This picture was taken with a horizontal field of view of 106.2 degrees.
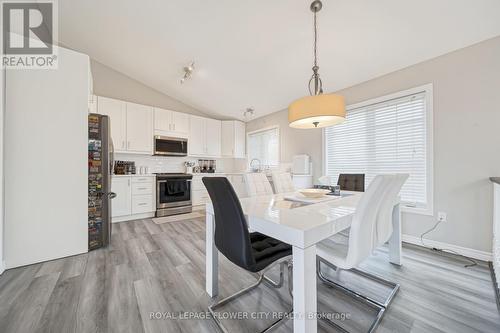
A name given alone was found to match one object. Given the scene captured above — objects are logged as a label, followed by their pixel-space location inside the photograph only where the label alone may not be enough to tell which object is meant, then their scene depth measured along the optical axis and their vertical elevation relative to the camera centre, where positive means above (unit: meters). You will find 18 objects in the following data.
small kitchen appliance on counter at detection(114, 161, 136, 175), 3.87 -0.02
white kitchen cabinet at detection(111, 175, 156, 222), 3.48 -0.59
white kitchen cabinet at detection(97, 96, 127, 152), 3.62 +0.99
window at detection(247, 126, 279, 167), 4.60 +0.56
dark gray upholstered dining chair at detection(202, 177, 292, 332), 1.08 -0.45
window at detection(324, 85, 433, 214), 2.42 +0.38
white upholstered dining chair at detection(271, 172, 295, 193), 2.50 -0.21
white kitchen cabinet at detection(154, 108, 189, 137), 4.22 +1.04
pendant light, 1.55 +0.51
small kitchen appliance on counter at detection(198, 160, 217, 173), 5.21 +0.03
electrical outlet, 2.24 -0.60
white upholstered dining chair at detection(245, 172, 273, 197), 2.26 -0.22
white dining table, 0.89 -0.34
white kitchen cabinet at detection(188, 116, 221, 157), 4.75 +0.79
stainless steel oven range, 3.91 -0.59
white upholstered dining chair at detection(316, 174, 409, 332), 1.06 -0.42
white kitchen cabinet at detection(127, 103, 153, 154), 3.88 +0.82
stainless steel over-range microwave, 4.20 +0.49
